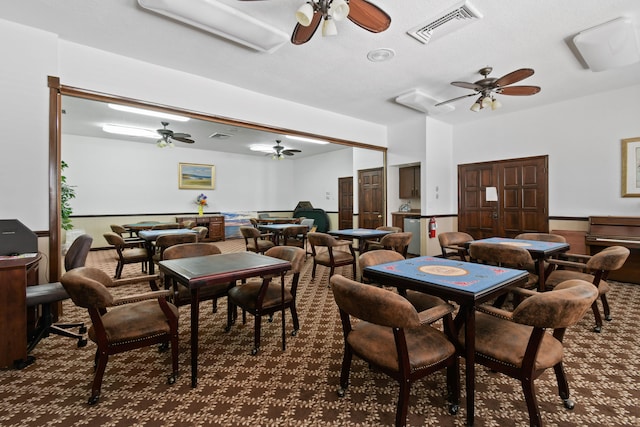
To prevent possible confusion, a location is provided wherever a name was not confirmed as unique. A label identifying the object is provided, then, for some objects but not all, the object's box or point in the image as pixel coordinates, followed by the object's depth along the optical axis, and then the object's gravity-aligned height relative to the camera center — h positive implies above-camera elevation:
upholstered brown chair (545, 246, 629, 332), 2.53 -0.57
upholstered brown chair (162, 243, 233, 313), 2.49 -0.64
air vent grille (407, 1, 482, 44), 2.66 +1.86
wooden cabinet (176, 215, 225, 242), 8.84 -0.38
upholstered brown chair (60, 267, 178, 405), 1.72 -0.75
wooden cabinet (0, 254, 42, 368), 2.13 -0.76
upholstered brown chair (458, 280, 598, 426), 1.36 -0.74
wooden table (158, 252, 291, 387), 1.99 -0.44
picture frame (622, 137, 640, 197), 4.50 +0.68
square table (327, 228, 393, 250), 4.39 -0.37
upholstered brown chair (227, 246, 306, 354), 2.44 -0.76
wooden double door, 5.52 +0.26
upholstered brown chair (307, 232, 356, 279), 4.09 -0.65
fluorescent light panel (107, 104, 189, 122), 4.93 +1.89
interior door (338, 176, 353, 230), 9.04 +0.26
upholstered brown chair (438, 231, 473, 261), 3.84 -0.44
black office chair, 2.40 -0.73
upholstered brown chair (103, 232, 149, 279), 4.33 -0.67
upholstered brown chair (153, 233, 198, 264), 4.09 -0.42
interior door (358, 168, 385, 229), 7.41 +0.35
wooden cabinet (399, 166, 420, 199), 6.94 +0.69
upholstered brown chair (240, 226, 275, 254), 4.98 -0.59
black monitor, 2.60 -0.24
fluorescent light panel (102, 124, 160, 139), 6.67 +1.93
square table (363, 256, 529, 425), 1.60 -0.44
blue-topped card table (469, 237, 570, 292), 2.94 -0.42
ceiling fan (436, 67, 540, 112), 3.61 +1.60
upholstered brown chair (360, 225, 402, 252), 4.67 -0.56
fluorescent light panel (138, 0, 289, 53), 2.48 +1.79
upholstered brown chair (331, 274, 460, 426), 1.40 -0.76
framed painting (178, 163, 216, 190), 9.13 +1.15
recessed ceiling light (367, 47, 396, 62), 3.40 +1.89
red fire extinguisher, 6.26 -0.36
